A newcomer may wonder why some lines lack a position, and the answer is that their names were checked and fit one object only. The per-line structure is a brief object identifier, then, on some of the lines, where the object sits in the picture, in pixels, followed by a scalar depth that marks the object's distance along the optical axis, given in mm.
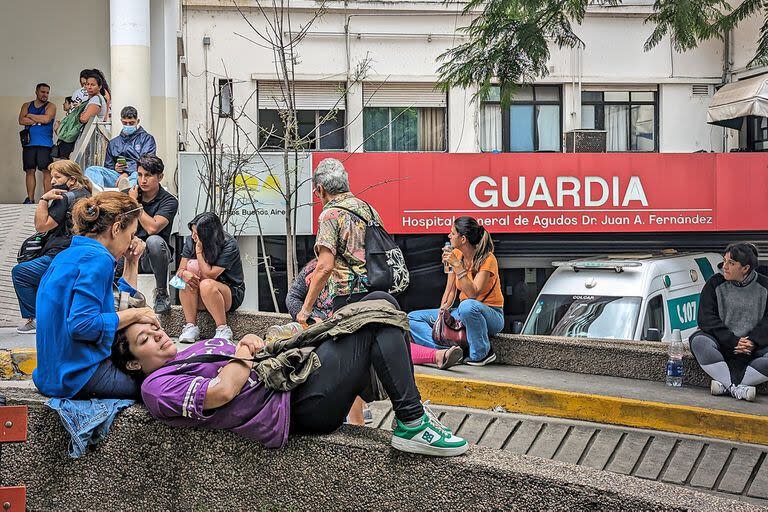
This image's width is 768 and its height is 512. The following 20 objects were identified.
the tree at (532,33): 9828
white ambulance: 12500
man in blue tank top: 16141
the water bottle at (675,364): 9594
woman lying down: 4636
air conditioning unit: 20531
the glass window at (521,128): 21578
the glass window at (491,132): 21422
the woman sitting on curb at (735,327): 9219
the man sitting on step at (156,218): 9203
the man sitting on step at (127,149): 10967
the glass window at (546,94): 21719
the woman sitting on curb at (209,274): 8648
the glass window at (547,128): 21734
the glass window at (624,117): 21953
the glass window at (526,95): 21486
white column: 15852
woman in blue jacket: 4668
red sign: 19125
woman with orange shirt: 10148
